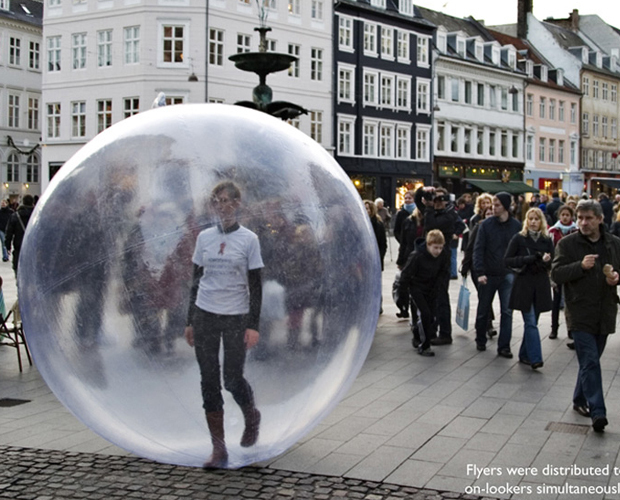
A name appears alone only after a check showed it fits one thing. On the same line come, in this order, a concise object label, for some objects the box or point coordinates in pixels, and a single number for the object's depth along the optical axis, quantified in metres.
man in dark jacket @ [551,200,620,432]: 6.46
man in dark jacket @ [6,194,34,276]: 14.64
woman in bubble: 4.47
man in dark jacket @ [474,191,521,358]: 9.91
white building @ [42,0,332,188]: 39.78
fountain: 11.95
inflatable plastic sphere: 4.46
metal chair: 8.93
